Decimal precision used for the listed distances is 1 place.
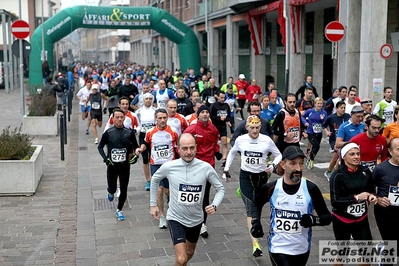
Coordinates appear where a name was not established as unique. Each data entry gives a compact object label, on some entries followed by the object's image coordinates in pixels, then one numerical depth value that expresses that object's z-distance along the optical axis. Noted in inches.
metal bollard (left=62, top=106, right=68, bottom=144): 649.4
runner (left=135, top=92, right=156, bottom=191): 432.8
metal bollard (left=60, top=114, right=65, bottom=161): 529.7
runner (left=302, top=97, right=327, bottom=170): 487.2
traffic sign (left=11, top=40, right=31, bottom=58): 650.2
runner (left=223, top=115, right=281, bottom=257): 291.3
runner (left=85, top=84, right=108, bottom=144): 653.3
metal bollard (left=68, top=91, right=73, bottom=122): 878.4
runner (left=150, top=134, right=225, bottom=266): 224.5
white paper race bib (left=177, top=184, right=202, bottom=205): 225.0
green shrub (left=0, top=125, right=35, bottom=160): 408.8
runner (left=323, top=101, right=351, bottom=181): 445.4
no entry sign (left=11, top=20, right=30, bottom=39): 595.2
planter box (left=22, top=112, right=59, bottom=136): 685.3
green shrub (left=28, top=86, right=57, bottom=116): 693.9
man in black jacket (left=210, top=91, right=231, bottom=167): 513.0
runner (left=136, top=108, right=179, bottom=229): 334.0
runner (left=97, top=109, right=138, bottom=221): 339.0
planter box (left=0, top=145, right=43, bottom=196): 396.8
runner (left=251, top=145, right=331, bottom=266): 187.3
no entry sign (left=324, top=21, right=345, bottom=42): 590.9
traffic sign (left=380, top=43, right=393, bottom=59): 538.2
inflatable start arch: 1147.1
